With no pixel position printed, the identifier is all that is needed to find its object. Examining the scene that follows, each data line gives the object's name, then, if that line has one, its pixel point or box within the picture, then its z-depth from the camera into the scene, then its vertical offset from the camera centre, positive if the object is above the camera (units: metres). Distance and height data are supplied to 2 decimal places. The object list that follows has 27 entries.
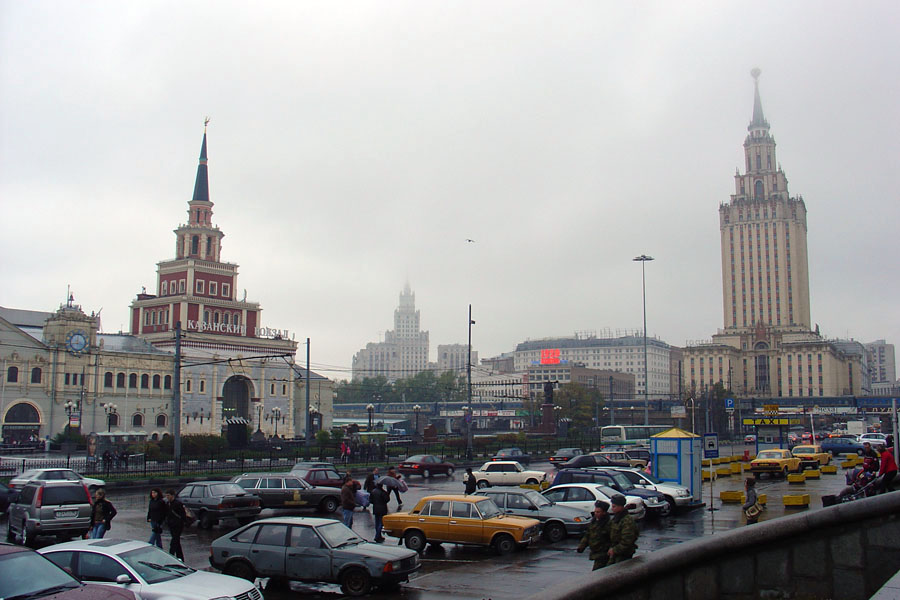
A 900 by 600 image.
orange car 18.31 -3.11
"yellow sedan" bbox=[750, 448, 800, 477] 37.90 -3.32
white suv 25.77 -3.10
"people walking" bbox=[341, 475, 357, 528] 20.44 -2.88
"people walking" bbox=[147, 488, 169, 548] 17.30 -2.71
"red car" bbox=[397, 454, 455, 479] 44.19 -4.16
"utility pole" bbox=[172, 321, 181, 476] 40.90 -0.93
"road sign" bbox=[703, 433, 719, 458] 27.00 -1.67
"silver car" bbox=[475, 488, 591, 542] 20.64 -3.15
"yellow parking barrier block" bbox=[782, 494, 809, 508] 25.30 -3.39
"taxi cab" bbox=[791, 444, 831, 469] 41.44 -3.27
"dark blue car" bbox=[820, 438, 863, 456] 55.22 -3.60
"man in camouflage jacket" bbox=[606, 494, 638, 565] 10.16 -1.82
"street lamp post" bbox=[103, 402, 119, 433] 68.39 -1.83
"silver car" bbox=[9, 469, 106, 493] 25.92 -2.95
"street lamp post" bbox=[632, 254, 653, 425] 63.07 +10.79
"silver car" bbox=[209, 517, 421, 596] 14.37 -3.05
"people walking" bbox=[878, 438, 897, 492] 16.61 -1.61
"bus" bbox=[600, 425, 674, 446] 62.59 -3.40
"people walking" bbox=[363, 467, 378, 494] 26.52 -3.09
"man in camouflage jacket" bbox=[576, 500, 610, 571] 10.71 -1.96
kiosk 27.77 -2.28
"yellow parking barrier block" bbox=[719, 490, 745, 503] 28.80 -3.72
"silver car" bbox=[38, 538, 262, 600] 11.48 -2.76
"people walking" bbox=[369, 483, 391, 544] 19.91 -2.86
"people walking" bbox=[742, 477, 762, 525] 17.45 -2.48
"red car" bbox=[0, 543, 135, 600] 9.58 -2.39
